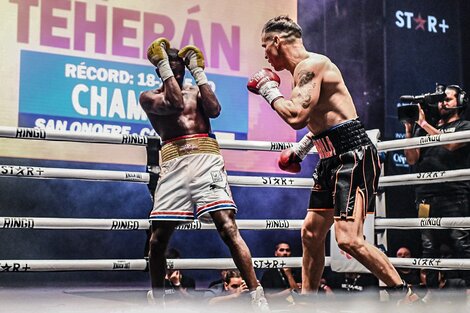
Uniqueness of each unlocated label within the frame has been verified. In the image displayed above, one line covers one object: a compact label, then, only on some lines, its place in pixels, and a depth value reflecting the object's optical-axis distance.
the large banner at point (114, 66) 5.10
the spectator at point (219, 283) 4.60
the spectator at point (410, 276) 5.05
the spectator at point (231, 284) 4.32
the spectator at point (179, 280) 4.38
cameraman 4.21
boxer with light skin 2.68
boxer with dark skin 3.07
